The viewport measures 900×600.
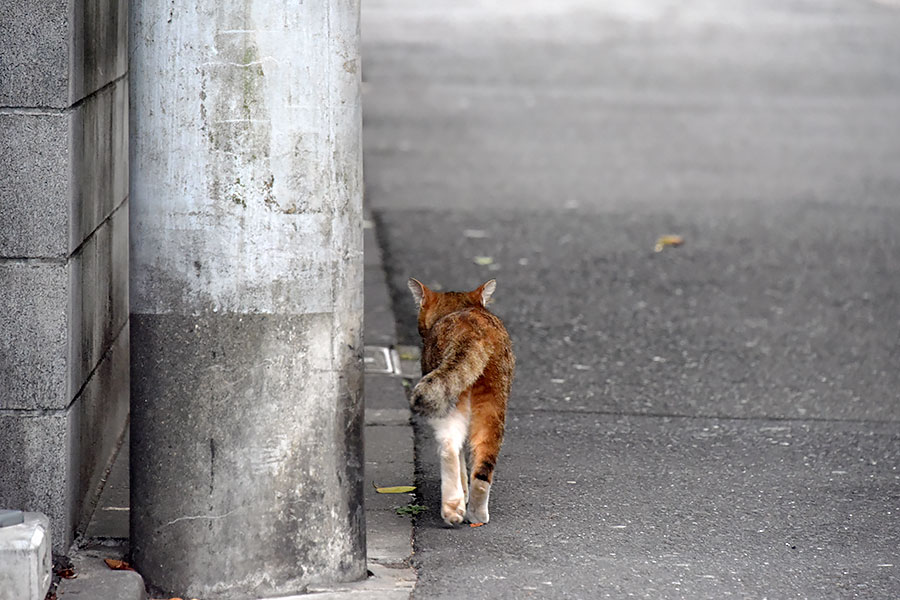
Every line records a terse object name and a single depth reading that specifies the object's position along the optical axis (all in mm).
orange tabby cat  9148
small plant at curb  9664
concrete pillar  7504
